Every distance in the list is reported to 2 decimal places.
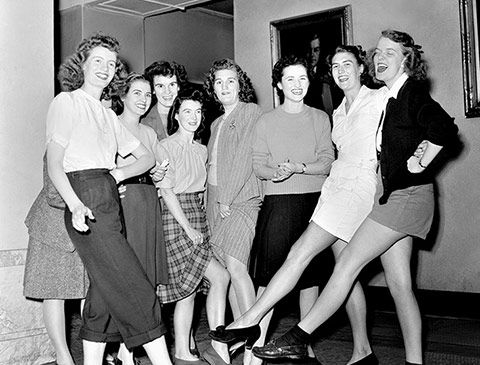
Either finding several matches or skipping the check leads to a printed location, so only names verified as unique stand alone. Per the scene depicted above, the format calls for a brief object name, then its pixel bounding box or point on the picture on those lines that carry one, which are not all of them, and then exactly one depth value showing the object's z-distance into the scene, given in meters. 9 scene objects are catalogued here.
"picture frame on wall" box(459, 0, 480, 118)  4.70
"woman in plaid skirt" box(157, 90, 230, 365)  3.20
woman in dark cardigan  2.71
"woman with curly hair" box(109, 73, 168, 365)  3.05
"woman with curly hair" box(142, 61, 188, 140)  3.38
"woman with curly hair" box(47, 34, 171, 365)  2.55
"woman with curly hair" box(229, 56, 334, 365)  3.09
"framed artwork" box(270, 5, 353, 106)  5.38
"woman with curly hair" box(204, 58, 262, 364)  3.11
